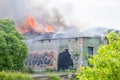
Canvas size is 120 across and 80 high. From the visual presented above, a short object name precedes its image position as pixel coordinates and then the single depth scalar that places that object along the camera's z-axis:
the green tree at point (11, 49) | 35.50
